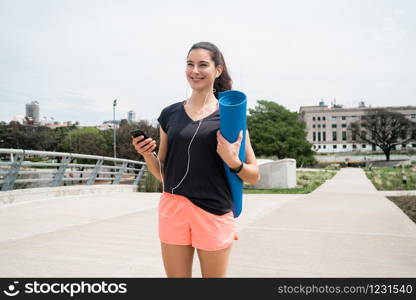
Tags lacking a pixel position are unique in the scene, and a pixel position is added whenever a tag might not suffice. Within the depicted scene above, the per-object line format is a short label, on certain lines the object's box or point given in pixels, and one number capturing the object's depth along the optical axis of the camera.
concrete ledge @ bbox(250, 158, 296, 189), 14.69
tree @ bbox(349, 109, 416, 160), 70.81
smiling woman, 1.76
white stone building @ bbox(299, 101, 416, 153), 97.69
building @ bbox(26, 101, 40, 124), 188.62
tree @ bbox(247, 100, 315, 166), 37.69
